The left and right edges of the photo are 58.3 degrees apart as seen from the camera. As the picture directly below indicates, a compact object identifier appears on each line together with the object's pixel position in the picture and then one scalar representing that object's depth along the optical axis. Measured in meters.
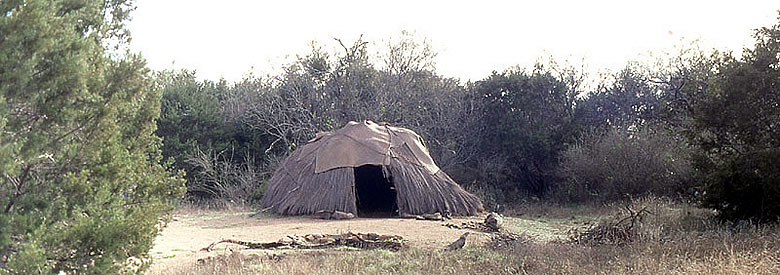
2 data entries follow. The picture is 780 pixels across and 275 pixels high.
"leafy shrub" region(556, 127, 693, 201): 16.88
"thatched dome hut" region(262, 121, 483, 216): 13.79
